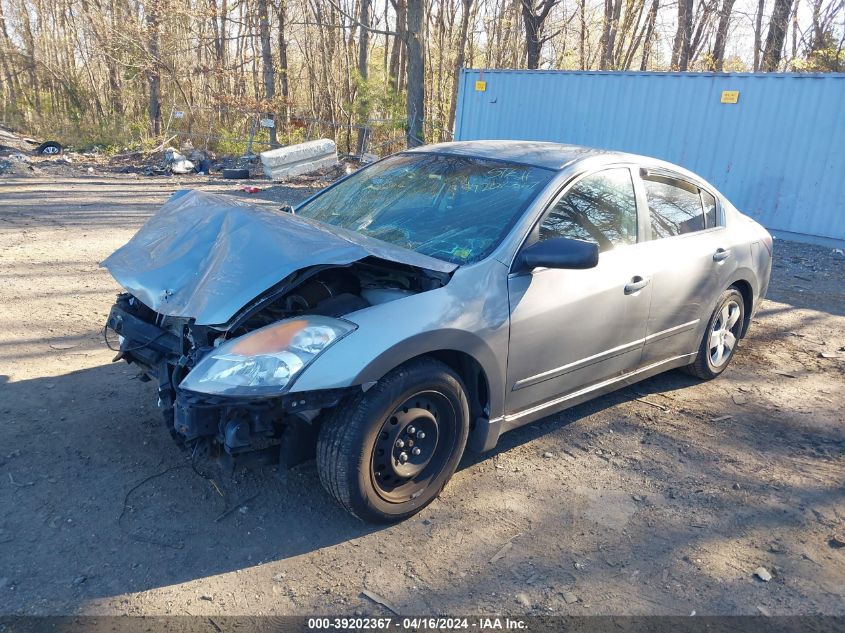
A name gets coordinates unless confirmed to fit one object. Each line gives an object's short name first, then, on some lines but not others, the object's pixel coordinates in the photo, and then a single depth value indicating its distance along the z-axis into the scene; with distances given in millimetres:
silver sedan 2936
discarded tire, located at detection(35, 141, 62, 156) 21547
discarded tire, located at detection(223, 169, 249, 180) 16969
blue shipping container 10727
